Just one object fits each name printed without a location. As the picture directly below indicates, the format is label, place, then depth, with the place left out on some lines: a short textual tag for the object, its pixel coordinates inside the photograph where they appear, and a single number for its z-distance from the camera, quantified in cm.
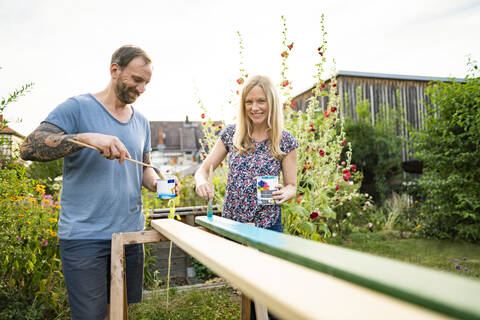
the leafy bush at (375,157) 912
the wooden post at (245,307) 219
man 164
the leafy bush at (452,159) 550
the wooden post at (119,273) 178
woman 218
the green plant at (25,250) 259
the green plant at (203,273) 436
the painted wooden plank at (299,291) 53
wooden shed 1202
